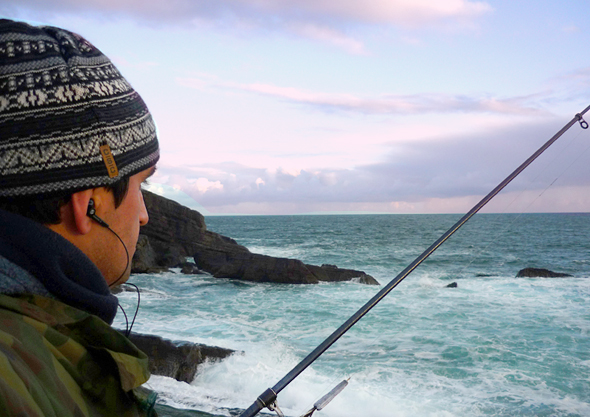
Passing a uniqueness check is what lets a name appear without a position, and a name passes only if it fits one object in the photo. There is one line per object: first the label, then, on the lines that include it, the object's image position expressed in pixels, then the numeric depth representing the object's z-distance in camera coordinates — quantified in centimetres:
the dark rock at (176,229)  2492
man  88
